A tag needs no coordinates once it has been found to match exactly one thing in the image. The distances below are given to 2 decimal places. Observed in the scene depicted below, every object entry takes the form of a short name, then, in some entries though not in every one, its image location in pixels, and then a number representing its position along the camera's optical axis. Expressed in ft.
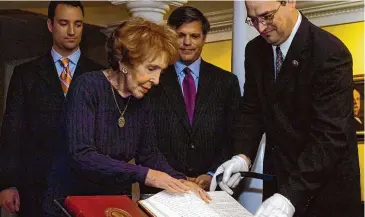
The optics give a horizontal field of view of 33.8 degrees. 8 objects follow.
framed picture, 17.53
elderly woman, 5.49
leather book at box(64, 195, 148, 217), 4.55
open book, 4.84
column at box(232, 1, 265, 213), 8.04
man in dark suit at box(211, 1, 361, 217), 5.73
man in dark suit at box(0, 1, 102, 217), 8.03
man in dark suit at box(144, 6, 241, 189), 7.55
